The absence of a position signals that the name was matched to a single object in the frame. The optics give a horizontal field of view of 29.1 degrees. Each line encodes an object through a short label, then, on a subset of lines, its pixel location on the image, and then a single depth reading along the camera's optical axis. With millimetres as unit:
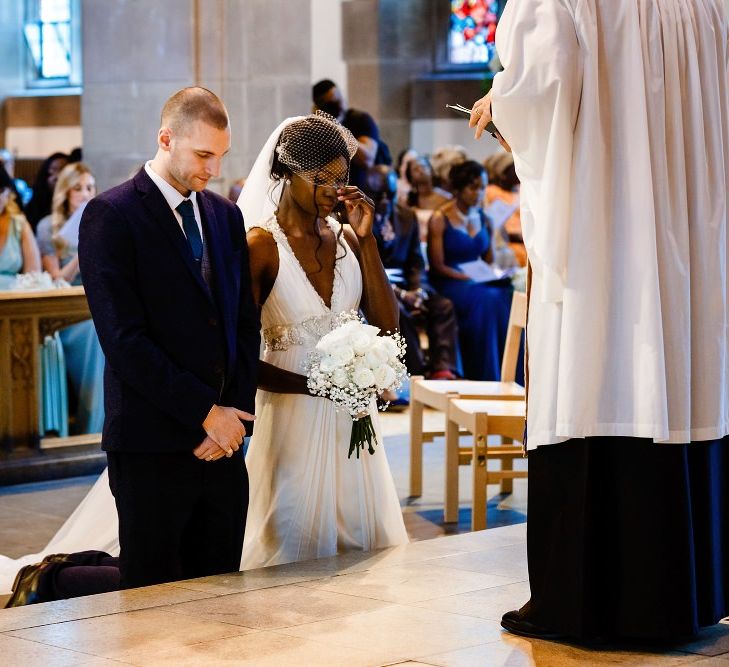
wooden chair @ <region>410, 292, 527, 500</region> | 6895
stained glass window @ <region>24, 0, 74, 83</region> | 16094
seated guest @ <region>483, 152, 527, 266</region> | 11453
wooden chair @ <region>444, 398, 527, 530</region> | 6164
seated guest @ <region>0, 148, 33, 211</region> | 10586
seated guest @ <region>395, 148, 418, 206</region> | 12805
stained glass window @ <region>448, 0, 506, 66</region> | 17328
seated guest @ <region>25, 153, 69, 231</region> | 11062
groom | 4117
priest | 3463
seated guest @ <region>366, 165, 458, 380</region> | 10430
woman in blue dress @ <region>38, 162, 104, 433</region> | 7945
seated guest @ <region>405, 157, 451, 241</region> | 12758
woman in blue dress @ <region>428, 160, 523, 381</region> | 10570
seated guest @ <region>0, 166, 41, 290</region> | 9195
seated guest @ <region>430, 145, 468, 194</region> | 11495
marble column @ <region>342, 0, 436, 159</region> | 16422
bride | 4707
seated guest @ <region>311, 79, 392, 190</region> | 11617
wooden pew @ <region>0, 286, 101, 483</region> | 7617
